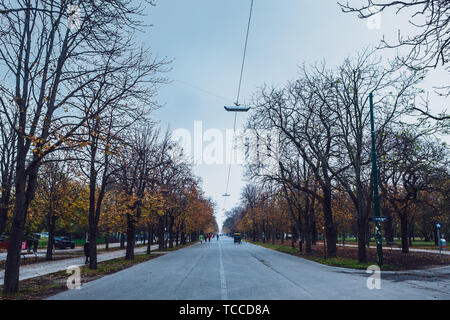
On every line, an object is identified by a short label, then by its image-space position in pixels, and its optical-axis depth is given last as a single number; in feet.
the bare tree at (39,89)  32.42
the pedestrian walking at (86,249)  73.51
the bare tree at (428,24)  22.25
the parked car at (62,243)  153.17
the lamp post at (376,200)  57.62
